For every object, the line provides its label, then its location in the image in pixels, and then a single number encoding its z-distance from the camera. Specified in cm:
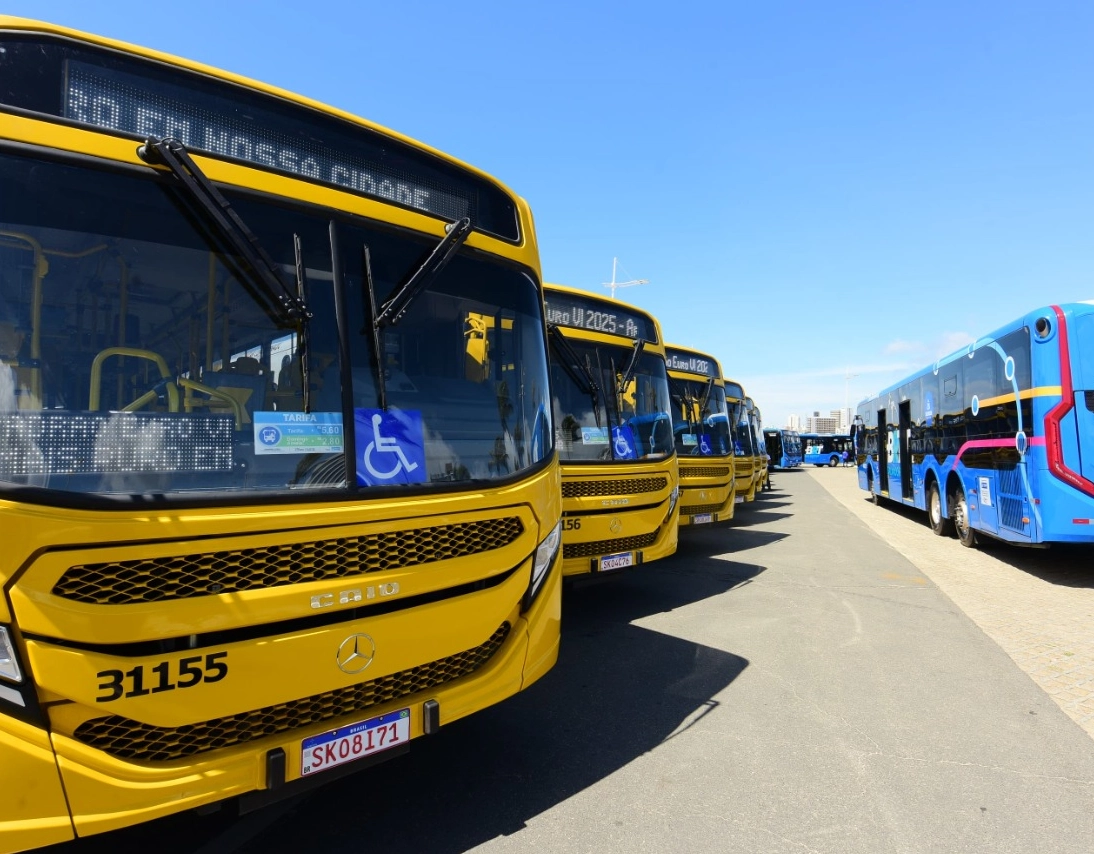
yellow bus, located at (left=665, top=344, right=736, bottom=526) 1020
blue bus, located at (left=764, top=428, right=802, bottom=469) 4567
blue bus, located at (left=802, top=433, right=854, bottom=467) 5662
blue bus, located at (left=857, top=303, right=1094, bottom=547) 781
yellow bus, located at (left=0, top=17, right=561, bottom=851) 208
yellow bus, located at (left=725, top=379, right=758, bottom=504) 1495
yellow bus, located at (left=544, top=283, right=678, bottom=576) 623
